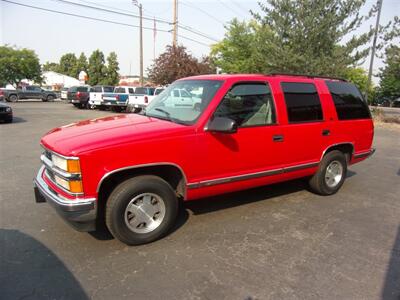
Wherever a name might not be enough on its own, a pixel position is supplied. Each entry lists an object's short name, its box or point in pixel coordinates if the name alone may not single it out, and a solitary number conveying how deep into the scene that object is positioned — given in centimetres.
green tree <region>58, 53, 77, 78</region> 9300
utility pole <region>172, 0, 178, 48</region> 2619
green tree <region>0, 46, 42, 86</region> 4356
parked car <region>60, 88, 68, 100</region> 3312
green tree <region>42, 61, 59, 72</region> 9885
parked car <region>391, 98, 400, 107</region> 5616
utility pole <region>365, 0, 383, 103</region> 1712
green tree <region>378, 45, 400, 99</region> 1722
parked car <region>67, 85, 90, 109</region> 2362
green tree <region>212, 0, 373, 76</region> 1530
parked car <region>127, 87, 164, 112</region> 1914
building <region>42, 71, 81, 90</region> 7543
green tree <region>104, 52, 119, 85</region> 6419
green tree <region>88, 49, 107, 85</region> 6475
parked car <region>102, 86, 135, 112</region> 2094
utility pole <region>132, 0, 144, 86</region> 2901
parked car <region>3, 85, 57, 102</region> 3074
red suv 311
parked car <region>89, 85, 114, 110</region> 2167
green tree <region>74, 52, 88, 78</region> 7666
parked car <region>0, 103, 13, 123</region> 1359
